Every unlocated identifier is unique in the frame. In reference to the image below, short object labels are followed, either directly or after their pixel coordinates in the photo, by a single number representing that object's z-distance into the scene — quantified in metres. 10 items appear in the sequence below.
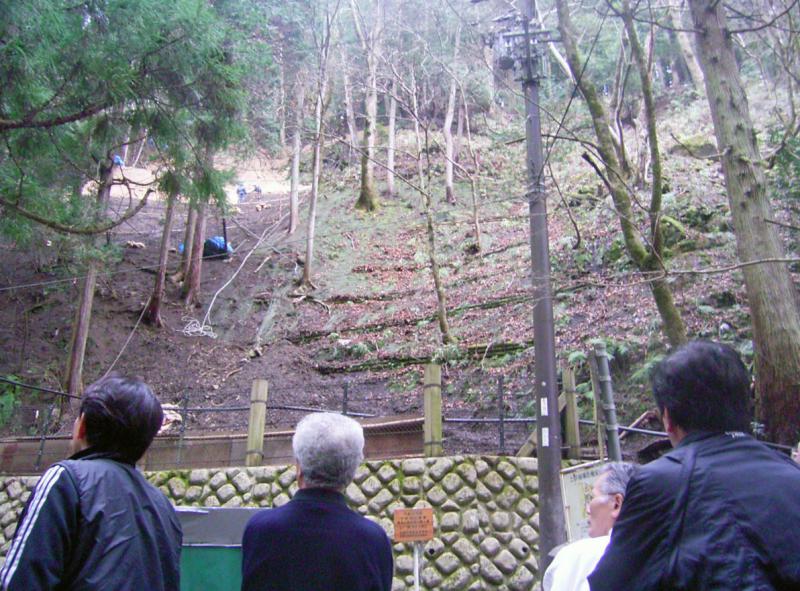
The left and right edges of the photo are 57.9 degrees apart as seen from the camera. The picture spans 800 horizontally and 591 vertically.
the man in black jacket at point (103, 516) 1.87
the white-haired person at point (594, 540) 2.48
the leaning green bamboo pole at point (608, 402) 6.75
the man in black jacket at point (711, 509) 1.54
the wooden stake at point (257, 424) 10.04
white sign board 6.53
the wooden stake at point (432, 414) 9.48
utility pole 7.66
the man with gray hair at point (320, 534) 2.29
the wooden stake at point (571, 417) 9.88
